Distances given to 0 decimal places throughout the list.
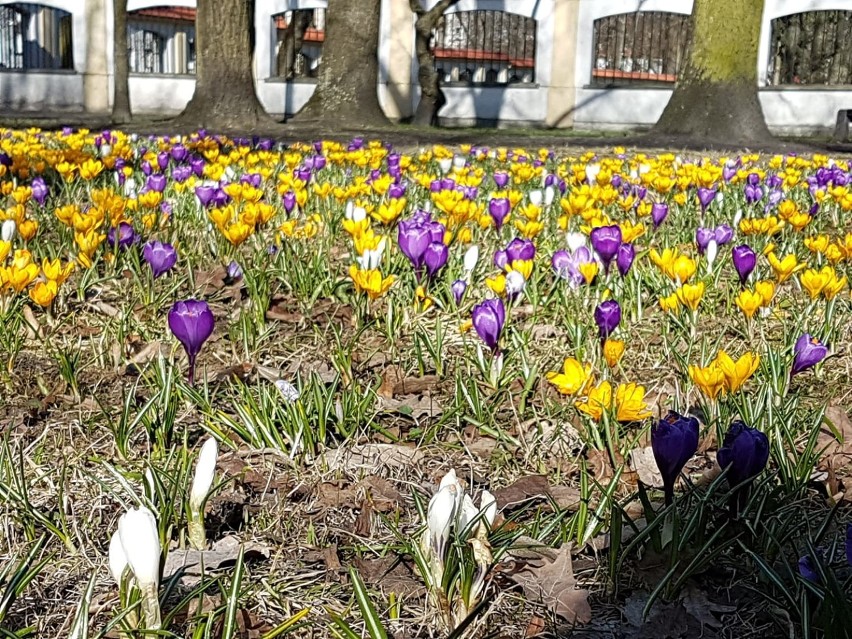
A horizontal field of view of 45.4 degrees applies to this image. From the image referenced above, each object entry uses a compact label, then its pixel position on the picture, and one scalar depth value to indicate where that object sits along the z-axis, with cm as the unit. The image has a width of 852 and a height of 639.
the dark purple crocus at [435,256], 273
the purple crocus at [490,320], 211
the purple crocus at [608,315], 217
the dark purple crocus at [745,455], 143
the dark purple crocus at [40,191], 395
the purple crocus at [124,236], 309
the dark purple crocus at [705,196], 414
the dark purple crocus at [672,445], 143
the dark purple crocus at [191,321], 199
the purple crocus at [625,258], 279
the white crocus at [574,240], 298
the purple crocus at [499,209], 360
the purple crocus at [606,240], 282
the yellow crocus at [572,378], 184
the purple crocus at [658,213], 374
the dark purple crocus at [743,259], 277
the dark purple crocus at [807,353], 199
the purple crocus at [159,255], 267
